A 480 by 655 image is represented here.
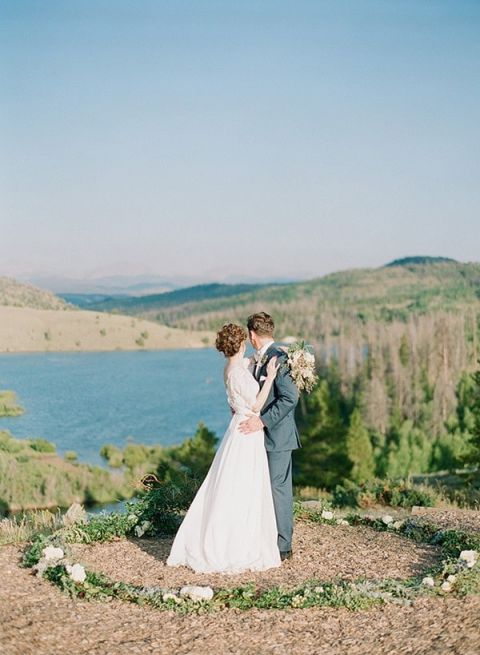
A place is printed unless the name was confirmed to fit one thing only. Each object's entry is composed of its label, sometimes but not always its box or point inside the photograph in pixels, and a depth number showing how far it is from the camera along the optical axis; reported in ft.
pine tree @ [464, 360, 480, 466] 89.70
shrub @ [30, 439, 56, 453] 136.22
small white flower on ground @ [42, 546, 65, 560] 27.47
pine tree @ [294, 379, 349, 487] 150.10
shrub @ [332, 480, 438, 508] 41.50
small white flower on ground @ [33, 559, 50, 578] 26.21
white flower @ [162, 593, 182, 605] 23.12
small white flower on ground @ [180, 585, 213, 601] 23.16
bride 27.07
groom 27.78
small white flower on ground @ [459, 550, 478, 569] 25.55
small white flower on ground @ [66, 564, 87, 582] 24.85
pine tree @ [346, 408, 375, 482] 145.18
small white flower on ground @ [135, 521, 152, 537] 32.35
